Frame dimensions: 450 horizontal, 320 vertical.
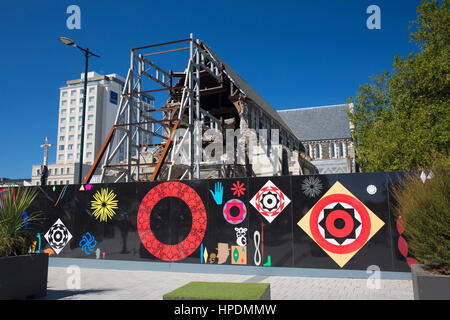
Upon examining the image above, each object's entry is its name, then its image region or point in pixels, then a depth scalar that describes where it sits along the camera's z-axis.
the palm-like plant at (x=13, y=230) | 7.26
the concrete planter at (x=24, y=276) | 6.83
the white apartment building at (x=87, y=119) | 110.50
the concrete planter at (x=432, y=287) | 5.02
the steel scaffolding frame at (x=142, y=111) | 19.14
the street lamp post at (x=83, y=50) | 16.69
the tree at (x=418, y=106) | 20.59
